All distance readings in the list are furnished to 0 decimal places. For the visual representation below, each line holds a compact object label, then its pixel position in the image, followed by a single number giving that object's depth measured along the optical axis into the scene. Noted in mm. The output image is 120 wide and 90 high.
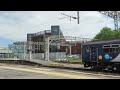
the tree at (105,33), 37842
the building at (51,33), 48214
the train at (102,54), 11198
